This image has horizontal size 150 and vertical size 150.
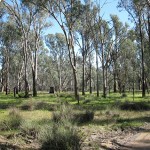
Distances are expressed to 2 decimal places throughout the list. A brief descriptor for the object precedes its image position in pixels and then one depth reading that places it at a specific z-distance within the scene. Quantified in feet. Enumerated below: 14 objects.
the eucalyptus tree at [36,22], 79.83
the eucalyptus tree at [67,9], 68.86
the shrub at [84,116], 29.18
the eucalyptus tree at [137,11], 79.37
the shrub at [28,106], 41.14
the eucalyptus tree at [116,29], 115.33
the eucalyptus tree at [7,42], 112.72
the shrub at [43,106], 41.02
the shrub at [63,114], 26.73
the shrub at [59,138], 17.36
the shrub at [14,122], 25.67
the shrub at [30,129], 21.91
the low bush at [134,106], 40.53
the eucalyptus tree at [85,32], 87.58
